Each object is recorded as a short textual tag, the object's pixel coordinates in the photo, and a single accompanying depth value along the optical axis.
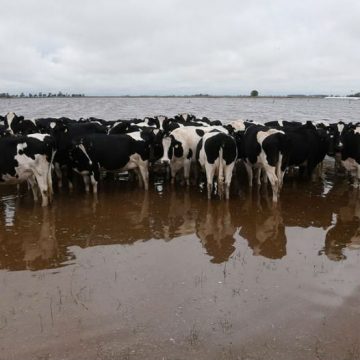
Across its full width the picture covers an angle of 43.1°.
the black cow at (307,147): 12.42
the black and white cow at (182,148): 12.53
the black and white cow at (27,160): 10.05
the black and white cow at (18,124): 14.83
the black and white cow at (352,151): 12.46
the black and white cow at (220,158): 10.78
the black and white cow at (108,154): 11.58
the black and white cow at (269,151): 10.77
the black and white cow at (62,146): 11.94
